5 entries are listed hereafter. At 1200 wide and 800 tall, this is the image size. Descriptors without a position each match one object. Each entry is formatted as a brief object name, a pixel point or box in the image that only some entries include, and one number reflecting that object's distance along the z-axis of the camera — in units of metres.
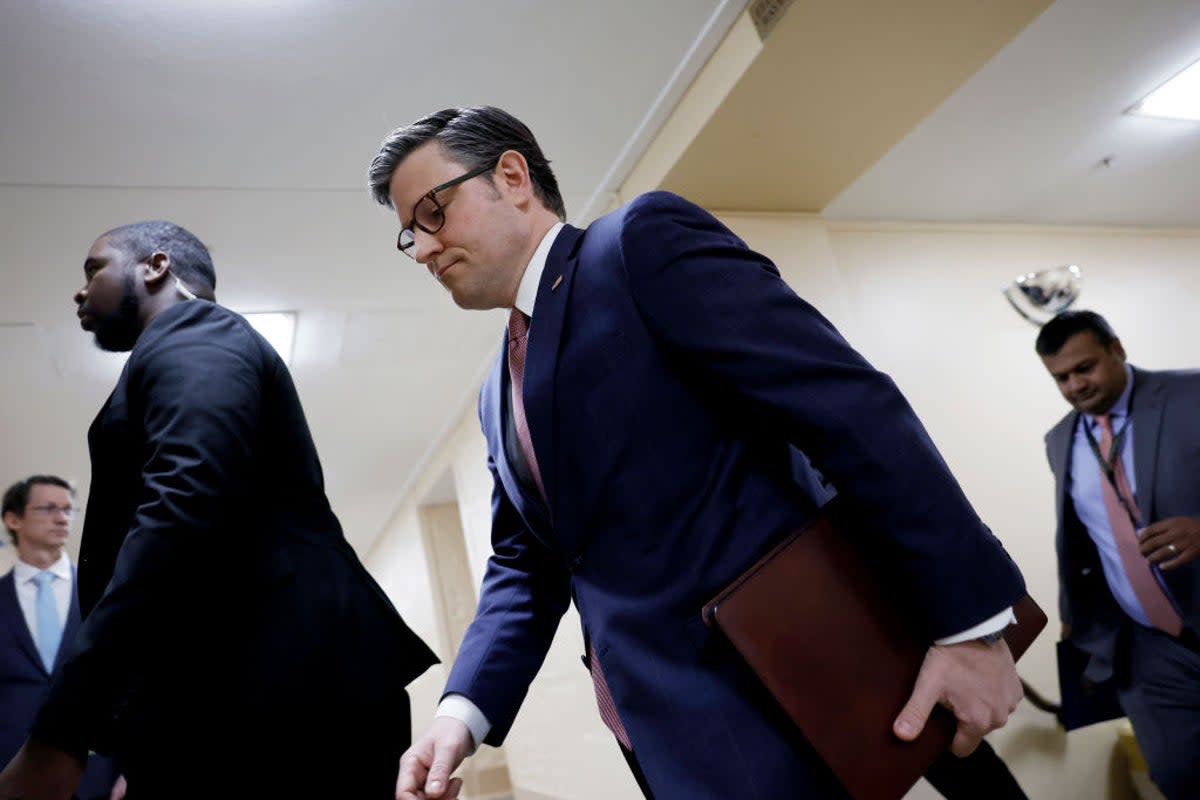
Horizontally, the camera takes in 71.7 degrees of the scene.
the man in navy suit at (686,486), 0.85
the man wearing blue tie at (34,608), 2.50
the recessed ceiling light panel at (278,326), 4.16
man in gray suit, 2.55
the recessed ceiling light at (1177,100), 3.50
